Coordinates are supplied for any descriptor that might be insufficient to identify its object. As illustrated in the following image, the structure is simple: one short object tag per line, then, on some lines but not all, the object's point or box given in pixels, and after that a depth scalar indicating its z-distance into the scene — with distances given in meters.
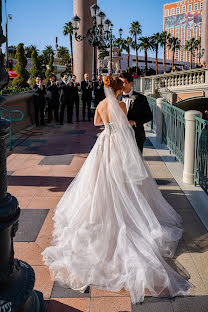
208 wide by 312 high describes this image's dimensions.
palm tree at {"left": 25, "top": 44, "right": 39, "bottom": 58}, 85.88
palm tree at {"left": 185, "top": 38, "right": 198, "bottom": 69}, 92.25
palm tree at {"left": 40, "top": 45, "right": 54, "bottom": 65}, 87.31
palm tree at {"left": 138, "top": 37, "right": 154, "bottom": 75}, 82.38
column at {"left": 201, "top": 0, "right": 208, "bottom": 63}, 65.48
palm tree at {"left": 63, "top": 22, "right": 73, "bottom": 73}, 67.82
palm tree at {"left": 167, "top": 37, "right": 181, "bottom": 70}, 88.38
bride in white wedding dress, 3.59
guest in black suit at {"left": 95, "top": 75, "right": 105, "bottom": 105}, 17.72
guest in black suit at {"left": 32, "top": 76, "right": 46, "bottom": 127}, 15.17
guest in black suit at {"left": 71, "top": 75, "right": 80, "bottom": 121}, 16.23
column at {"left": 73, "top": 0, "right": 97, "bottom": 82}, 30.53
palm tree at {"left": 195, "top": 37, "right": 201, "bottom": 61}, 93.16
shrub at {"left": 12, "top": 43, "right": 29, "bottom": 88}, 22.97
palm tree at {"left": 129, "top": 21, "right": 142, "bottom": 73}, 83.06
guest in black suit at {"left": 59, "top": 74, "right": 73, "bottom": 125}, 15.79
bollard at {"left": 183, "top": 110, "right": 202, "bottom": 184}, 6.60
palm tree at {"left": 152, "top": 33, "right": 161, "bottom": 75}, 84.31
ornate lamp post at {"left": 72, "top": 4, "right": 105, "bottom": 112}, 16.36
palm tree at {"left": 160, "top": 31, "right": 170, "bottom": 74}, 85.06
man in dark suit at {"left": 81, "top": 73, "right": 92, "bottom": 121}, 17.39
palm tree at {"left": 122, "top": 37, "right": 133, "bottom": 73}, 84.20
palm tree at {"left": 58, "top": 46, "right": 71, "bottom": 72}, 78.12
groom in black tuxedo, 6.36
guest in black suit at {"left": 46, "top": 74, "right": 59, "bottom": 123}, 16.03
